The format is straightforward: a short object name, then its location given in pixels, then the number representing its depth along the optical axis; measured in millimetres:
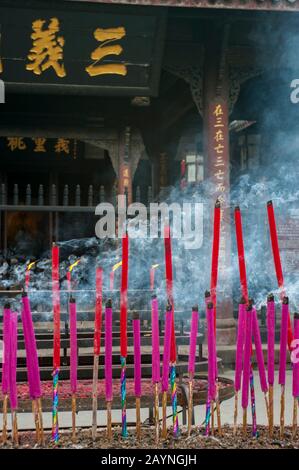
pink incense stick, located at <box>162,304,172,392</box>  2717
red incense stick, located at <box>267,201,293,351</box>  2862
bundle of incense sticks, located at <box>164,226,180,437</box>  2836
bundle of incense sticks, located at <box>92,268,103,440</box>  2727
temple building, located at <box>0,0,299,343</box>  7535
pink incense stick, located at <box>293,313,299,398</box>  2781
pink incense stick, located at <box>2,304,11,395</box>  2600
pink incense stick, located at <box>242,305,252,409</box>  2715
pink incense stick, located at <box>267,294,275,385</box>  2768
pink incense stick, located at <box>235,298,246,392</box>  2734
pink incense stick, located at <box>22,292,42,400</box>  2588
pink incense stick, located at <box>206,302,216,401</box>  2715
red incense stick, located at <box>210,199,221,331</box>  2834
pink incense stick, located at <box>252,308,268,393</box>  2791
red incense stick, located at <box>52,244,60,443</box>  2709
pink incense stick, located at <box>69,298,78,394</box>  2703
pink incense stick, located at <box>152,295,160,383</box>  2699
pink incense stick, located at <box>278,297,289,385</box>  2775
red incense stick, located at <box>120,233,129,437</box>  2716
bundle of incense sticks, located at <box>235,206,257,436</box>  2865
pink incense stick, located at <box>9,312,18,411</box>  2623
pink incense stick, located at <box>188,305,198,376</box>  2779
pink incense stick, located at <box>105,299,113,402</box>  2693
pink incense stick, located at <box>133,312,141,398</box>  2695
